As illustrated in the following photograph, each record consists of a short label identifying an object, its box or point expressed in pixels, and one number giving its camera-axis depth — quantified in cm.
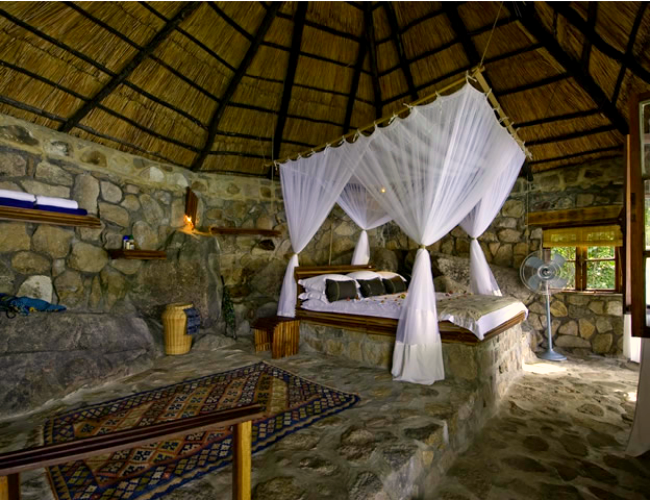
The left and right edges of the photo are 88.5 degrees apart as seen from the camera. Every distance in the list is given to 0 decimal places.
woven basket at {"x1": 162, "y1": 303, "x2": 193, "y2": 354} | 413
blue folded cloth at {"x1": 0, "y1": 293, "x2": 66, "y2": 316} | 303
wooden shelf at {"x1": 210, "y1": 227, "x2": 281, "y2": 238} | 500
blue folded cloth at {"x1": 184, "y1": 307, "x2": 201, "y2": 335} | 423
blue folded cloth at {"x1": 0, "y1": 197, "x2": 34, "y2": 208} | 316
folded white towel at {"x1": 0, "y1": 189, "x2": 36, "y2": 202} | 317
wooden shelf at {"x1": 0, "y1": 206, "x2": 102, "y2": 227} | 318
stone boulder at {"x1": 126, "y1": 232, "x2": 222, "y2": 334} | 435
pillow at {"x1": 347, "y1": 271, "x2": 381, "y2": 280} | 487
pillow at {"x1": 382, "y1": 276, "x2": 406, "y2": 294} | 505
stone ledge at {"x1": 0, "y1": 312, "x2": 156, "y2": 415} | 271
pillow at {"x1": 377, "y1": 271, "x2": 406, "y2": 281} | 529
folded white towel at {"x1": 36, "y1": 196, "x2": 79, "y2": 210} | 340
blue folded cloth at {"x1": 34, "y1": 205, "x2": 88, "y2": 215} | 341
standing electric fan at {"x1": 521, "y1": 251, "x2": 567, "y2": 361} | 468
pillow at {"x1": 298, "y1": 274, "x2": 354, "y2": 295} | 445
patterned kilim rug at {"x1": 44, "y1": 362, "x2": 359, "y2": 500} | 181
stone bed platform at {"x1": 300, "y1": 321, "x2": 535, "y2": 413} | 319
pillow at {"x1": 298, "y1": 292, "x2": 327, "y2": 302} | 438
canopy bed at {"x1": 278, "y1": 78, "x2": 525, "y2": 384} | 299
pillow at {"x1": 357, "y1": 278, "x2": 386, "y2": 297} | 464
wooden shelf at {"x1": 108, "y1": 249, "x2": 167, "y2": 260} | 398
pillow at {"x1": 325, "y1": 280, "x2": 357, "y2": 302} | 431
